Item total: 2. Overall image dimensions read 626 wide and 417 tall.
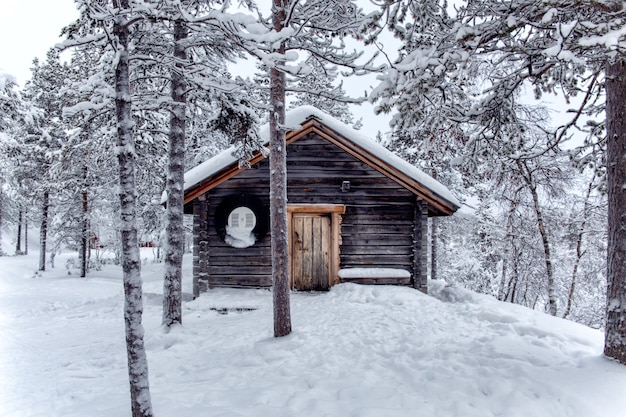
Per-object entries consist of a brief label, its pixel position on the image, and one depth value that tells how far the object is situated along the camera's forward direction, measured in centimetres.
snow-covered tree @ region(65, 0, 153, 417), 354
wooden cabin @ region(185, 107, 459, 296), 1047
